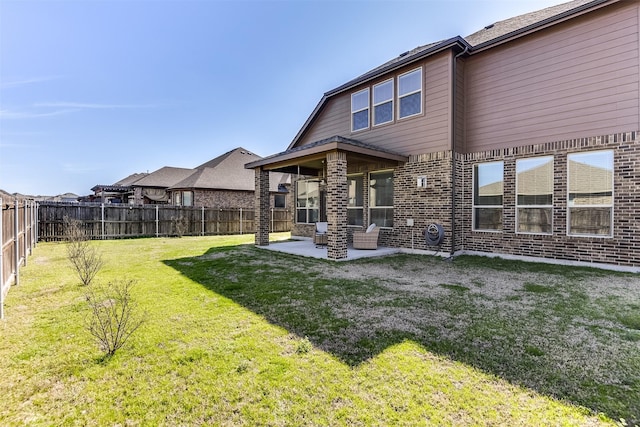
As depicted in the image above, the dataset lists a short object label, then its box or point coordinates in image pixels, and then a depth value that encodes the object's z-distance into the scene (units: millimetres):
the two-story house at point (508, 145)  6602
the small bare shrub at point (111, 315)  3025
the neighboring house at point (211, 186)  20859
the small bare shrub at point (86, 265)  5672
